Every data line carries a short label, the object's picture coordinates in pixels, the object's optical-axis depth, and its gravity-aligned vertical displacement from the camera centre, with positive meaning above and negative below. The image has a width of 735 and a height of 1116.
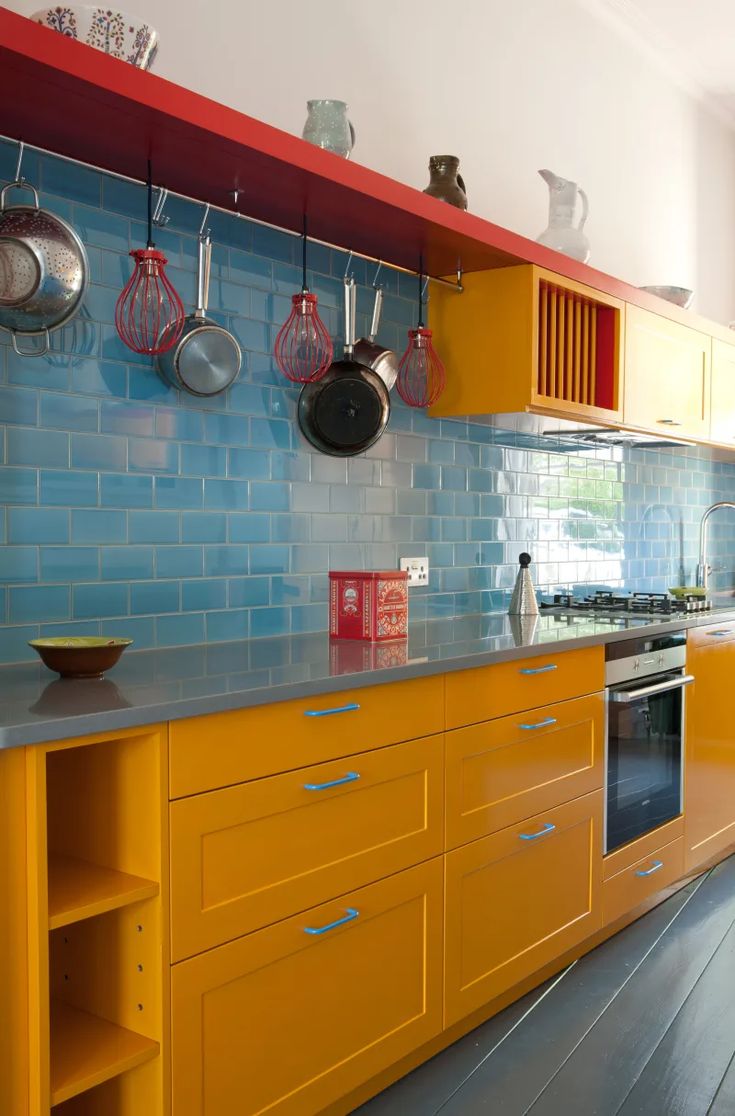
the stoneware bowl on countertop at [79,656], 1.89 -0.20
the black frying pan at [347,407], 2.83 +0.38
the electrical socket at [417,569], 3.25 -0.07
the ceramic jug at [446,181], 2.97 +1.03
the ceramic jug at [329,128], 2.60 +1.03
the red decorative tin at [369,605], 2.67 -0.15
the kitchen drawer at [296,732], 1.77 -0.35
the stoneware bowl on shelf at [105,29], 1.98 +0.97
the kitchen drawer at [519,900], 2.44 -0.89
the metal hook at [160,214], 2.37 +0.75
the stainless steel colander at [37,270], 1.99 +0.52
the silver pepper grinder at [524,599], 3.52 -0.17
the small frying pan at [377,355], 2.98 +0.54
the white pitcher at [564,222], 3.57 +1.11
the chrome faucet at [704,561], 4.76 -0.06
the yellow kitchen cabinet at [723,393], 4.31 +0.64
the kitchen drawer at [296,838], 1.78 -0.55
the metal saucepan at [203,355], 2.42 +0.44
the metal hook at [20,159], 2.09 +0.77
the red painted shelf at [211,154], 1.83 +0.81
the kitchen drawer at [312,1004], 1.81 -0.87
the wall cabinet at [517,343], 3.11 +0.62
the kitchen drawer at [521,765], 2.44 -0.55
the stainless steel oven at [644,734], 3.09 -0.58
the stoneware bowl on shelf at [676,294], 4.20 +1.01
